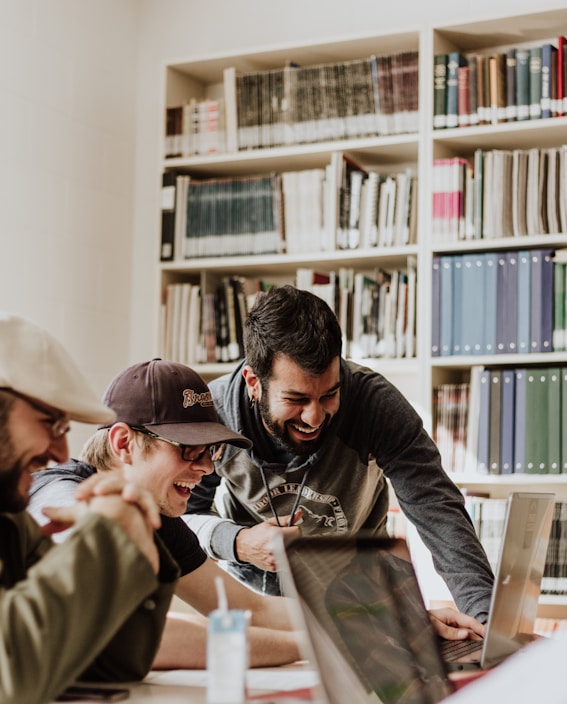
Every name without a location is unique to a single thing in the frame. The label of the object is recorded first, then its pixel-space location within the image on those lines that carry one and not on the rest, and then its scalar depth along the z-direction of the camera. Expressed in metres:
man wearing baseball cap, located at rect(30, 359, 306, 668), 1.78
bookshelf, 3.27
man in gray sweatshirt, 2.07
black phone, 1.24
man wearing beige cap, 1.03
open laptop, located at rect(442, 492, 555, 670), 1.48
